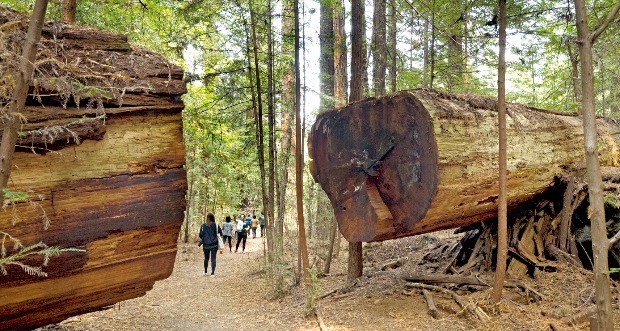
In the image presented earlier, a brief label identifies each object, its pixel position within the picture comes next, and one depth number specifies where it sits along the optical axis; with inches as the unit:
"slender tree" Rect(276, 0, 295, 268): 392.8
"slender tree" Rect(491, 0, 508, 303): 211.5
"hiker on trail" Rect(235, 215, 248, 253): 681.0
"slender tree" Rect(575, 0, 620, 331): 159.5
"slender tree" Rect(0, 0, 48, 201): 101.3
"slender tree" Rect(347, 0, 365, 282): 299.7
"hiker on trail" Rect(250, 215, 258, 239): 886.6
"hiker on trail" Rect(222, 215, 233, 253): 663.1
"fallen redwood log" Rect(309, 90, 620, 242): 210.2
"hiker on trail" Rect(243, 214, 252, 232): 871.1
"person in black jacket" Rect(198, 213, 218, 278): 451.5
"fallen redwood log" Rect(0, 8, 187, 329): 131.5
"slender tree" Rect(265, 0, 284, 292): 346.2
